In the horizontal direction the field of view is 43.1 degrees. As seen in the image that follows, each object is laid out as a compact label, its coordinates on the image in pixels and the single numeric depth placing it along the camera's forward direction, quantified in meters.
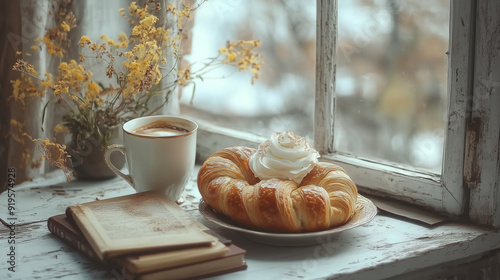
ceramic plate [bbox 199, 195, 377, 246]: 0.95
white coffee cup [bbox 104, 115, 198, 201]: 1.11
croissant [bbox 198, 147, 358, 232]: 0.94
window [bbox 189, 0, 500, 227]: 1.01
